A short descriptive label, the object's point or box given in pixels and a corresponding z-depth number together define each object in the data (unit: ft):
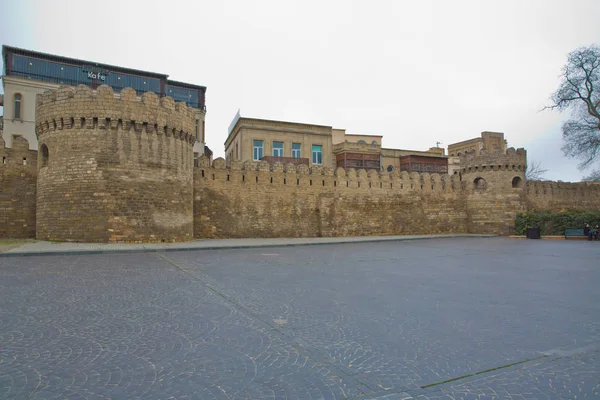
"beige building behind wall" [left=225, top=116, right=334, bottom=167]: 105.34
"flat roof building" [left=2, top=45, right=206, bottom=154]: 93.15
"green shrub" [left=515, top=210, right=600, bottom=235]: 75.03
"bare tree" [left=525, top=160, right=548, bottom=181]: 157.48
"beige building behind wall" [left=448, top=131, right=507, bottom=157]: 158.20
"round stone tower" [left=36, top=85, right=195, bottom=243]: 47.85
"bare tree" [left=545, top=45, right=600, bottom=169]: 82.89
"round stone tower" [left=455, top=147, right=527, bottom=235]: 81.41
